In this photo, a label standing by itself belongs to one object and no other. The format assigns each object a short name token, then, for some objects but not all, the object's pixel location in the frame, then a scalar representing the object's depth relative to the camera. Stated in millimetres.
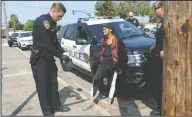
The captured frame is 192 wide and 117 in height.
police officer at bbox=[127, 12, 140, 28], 5935
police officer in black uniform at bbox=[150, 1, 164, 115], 2957
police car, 3753
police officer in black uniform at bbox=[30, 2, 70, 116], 3066
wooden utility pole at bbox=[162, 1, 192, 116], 1348
